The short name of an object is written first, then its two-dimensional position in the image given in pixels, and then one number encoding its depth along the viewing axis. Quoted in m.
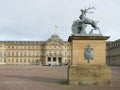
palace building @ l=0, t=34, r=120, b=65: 69.86
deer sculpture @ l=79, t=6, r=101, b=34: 8.43
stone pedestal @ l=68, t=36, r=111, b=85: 8.15
